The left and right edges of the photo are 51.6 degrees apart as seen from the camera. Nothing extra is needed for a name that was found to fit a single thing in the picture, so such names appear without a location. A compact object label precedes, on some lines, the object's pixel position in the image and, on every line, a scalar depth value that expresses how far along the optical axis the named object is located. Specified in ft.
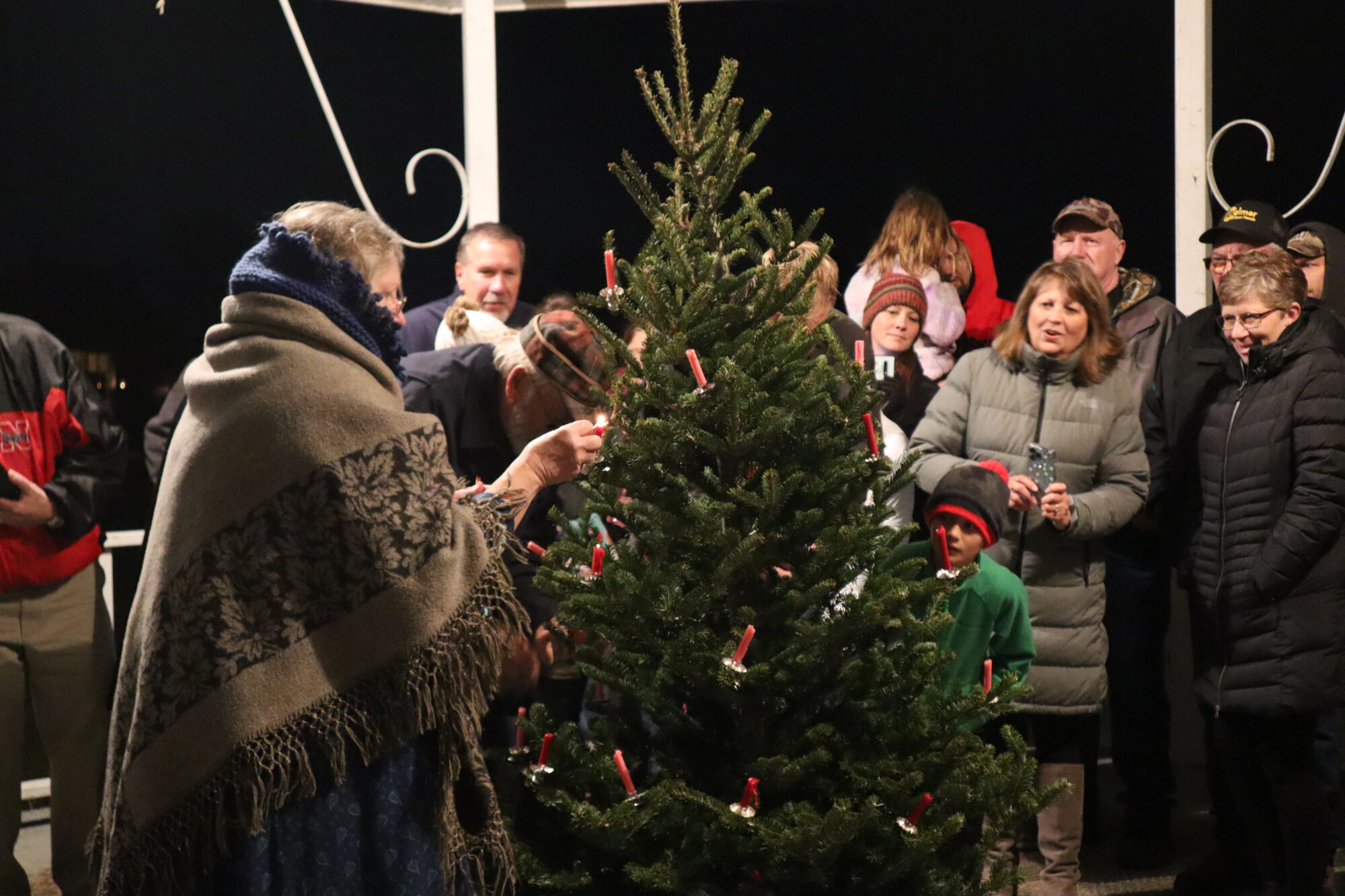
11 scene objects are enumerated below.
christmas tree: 9.37
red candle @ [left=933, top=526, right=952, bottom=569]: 11.66
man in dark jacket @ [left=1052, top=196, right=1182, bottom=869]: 16.14
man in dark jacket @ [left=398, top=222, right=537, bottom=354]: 17.54
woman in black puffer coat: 13.96
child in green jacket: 12.62
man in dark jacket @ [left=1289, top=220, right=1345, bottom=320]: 17.42
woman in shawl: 7.97
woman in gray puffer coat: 14.52
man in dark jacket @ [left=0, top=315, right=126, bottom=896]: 14.21
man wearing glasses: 15.12
